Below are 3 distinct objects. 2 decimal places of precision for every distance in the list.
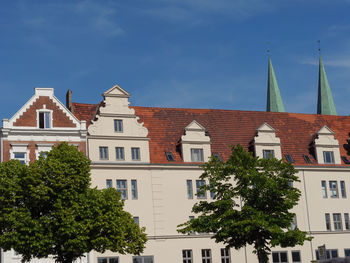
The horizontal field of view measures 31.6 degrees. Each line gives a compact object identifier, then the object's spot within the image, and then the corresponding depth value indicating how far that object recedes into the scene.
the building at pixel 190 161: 57.50
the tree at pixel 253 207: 44.84
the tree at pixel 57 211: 42.00
